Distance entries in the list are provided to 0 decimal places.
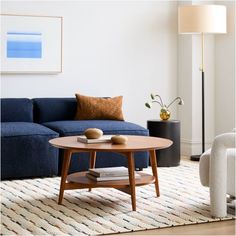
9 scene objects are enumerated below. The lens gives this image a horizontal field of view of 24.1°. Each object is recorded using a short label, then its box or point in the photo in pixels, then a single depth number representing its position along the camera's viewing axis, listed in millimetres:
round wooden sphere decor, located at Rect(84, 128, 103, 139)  3961
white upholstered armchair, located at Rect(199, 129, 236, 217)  3469
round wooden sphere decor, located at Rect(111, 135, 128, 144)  3859
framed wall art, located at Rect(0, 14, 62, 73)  5539
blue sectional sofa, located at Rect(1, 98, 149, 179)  4695
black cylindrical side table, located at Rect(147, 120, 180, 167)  5449
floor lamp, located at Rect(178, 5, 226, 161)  5535
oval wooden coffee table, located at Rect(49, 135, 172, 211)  3688
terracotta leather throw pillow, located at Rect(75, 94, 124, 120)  5426
